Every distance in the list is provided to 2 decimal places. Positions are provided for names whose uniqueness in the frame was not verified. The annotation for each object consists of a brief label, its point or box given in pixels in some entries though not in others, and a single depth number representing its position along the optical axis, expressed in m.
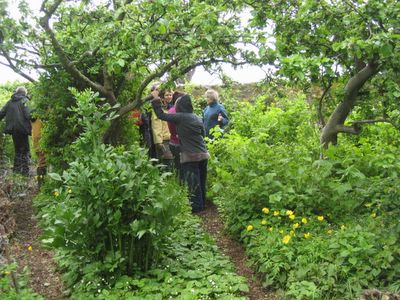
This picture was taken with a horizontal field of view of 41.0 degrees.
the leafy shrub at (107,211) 4.47
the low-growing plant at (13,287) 3.92
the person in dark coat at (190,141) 6.95
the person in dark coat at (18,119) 9.02
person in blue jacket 9.31
